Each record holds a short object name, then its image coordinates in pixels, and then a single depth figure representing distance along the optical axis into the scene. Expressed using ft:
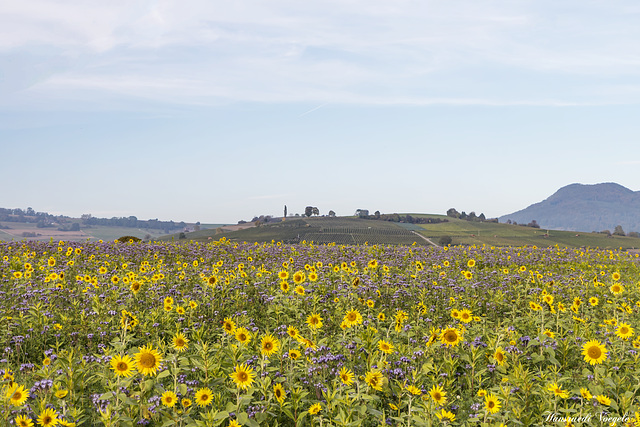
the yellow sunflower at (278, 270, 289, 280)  35.64
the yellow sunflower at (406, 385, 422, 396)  14.95
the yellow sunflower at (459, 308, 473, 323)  21.54
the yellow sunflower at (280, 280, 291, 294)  31.76
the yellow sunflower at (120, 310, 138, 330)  18.15
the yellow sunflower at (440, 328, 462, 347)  18.58
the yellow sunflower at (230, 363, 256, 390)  14.20
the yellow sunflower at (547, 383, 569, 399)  14.70
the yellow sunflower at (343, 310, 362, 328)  20.33
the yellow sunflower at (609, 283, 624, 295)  33.01
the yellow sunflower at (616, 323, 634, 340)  21.08
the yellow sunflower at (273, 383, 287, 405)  14.99
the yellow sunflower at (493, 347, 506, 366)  17.53
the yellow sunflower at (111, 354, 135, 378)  14.28
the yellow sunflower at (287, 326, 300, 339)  18.69
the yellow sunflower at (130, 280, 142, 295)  27.20
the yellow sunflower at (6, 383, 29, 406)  13.16
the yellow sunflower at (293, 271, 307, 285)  30.73
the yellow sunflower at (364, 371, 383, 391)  14.53
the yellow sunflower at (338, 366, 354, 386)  15.29
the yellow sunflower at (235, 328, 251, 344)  16.97
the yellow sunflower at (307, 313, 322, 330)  19.81
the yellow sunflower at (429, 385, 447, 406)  14.37
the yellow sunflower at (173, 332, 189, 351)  16.96
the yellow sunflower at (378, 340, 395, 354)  16.69
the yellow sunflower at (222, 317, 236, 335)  17.84
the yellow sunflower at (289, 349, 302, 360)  17.39
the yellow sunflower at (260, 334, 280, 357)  16.32
